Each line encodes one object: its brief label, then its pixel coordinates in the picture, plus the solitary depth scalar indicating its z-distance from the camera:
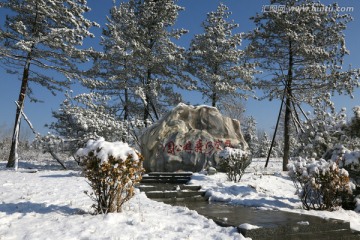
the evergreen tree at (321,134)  9.56
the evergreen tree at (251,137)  44.47
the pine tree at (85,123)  16.50
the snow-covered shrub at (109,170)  5.62
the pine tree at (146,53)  21.59
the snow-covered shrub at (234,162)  11.53
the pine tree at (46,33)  16.23
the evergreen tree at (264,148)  46.31
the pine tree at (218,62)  23.05
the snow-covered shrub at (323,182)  7.33
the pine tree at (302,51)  18.98
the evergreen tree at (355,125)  8.73
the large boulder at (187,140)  14.54
